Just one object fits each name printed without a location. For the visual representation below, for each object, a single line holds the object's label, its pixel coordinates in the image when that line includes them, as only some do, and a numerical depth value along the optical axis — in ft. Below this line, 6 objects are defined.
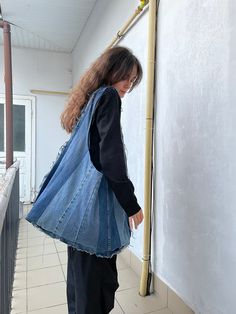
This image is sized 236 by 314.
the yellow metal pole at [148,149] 5.82
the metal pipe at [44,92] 15.72
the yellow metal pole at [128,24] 6.20
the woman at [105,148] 3.34
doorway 15.64
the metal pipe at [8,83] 9.68
